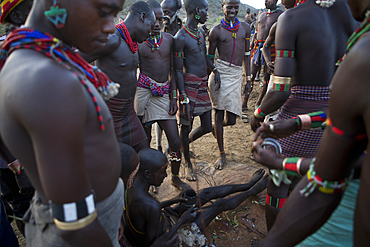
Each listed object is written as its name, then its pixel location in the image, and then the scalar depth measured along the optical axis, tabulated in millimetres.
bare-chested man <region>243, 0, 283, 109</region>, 6094
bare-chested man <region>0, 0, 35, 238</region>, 1412
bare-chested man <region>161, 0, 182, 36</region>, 4151
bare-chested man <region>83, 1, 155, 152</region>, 2555
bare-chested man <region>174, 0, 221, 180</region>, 3701
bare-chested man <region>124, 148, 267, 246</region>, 2059
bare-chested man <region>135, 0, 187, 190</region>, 3340
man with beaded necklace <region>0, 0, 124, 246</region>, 802
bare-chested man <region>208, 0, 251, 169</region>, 4297
